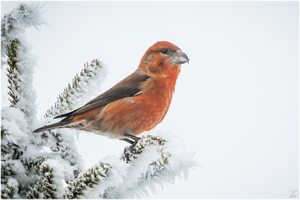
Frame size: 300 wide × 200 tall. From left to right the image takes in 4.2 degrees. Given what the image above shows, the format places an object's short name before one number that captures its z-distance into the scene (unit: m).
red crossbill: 3.60
